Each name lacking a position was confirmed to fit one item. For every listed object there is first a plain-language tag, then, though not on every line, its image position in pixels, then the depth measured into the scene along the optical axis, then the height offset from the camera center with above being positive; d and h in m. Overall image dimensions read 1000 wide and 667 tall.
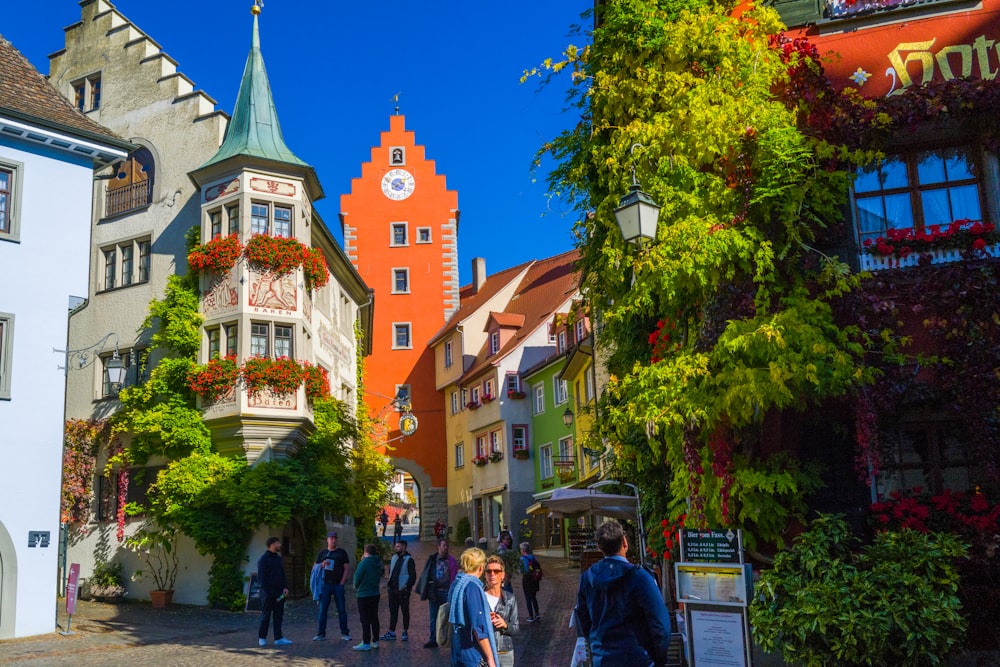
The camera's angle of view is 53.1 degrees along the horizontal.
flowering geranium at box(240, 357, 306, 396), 24.20 +3.87
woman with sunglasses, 7.89 -0.67
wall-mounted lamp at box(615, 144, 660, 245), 10.18 +3.10
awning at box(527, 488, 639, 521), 16.05 +0.36
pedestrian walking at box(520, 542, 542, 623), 17.58 -0.92
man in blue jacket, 6.21 -0.57
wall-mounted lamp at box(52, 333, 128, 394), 25.87 +4.99
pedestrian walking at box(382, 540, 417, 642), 15.48 -0.78
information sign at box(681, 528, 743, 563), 10.14 -0.25
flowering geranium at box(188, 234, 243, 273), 24.73 +6.94
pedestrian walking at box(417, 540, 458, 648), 14.65 -0.66
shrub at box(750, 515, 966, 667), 9.22 -0.80
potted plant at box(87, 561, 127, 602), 24.94 -0.97
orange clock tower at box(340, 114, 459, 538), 51.38 +13.06
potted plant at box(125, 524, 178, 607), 23.83 -0.33
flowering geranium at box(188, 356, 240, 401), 24.03 +3.80
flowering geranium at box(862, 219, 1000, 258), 11.26 +3.07
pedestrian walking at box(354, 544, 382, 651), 14.75 -0.85
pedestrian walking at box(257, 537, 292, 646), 15.45 -0.76
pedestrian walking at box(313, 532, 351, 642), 15.82 -0.66
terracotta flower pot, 23.72 -1.33
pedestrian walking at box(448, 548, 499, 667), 7.30 -0.70
